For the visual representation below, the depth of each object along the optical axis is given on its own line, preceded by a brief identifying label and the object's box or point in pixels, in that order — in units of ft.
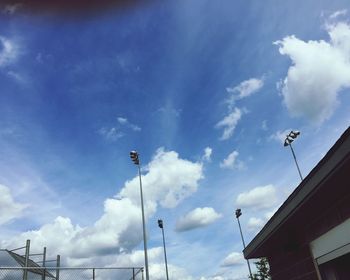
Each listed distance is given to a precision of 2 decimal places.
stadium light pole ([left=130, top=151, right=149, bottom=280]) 47.93
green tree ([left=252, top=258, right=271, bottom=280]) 119.96
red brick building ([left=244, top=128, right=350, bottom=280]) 19.84
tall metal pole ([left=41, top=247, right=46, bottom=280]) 58.21
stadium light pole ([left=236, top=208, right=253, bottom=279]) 131.23
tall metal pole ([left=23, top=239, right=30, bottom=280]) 48.55
